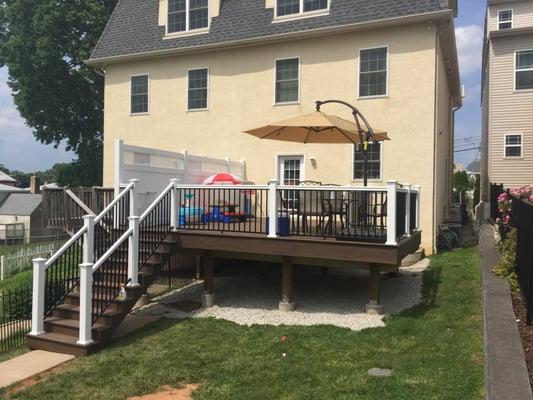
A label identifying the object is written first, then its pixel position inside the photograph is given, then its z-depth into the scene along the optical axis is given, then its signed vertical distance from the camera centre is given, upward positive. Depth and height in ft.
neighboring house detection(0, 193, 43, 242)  118.62 -4.46
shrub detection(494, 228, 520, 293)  23.00 -3.27
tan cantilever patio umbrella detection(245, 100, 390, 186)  28.27 +4.41
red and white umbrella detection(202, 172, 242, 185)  37.36 +1.31
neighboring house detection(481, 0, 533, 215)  64.39 +12.73
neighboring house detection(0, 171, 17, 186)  185.57 +5.49
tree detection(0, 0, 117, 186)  94.94 +25.83
